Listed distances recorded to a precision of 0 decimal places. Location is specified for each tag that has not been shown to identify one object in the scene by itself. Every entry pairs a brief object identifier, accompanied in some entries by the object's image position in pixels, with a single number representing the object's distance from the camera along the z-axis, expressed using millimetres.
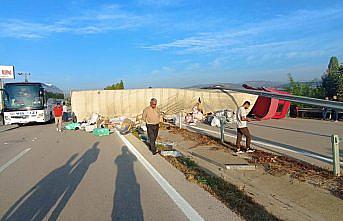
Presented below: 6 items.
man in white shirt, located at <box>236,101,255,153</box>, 10570
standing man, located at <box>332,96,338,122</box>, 22325
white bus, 25641
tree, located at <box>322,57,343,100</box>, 30516
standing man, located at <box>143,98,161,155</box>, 11242
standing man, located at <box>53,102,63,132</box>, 21002
